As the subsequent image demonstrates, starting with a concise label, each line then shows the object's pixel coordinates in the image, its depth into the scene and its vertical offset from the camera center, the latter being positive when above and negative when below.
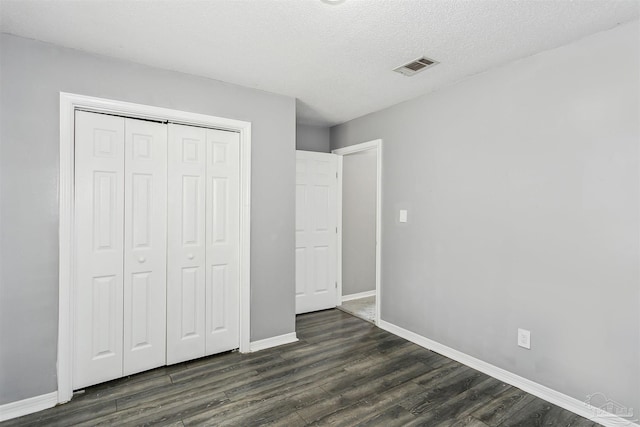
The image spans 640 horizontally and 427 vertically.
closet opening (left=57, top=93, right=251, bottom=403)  2.32 -0.17
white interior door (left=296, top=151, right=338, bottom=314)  4.12 -0.24
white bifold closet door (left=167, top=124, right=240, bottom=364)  2.72 -0.28
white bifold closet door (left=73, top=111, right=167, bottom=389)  2.36 -0.28
